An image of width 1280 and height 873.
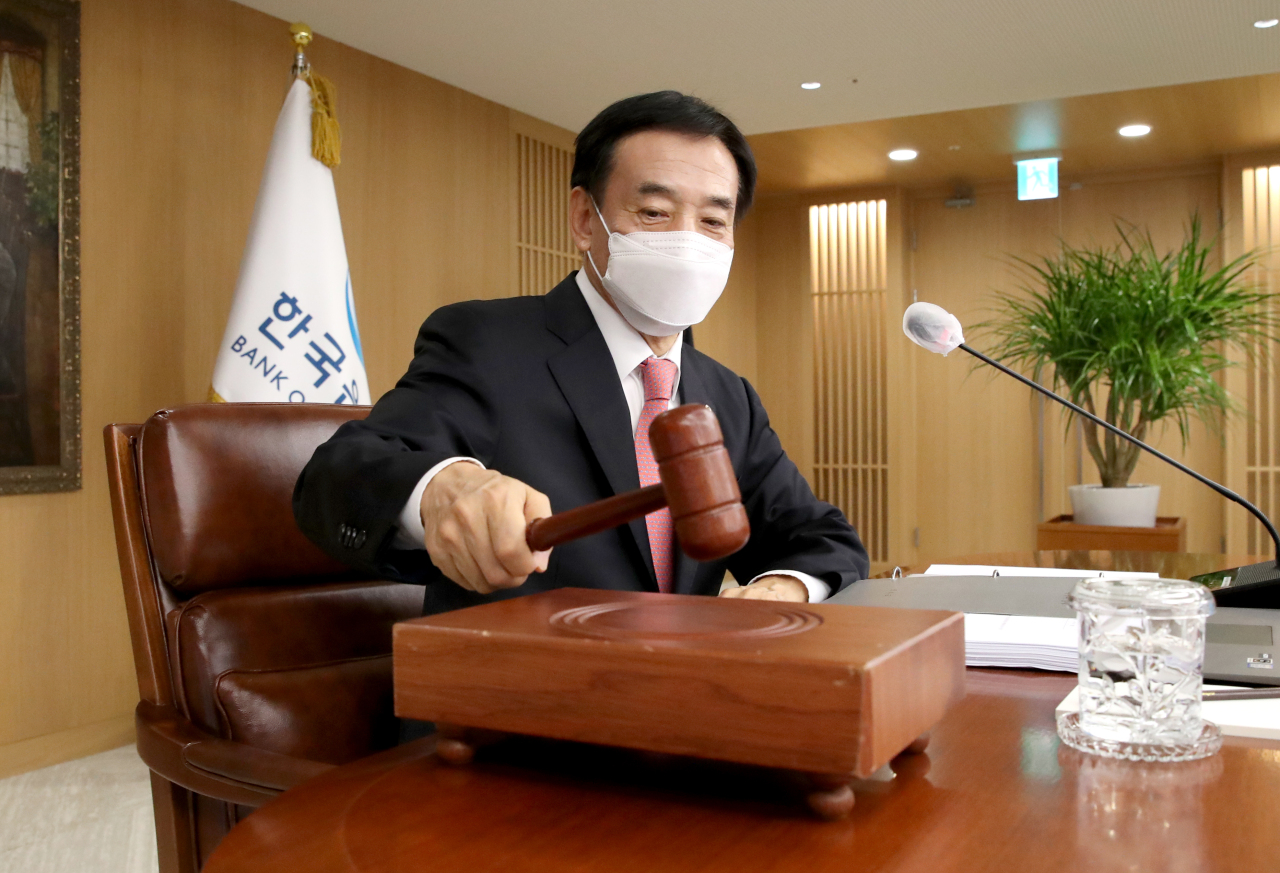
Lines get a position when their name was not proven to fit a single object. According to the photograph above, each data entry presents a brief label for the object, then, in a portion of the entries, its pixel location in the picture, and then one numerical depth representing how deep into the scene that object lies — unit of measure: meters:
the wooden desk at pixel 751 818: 0.58
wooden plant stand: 4.28
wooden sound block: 0.59
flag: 3.50
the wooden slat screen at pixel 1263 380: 6.48
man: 1.06
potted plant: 4.20
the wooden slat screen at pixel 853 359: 7.56
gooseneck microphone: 1.14
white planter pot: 4.36
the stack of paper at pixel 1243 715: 0.81
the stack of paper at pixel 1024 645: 1.06
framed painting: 3.38
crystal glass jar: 0.75
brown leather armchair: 1.26
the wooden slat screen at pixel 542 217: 5.60
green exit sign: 6.66
